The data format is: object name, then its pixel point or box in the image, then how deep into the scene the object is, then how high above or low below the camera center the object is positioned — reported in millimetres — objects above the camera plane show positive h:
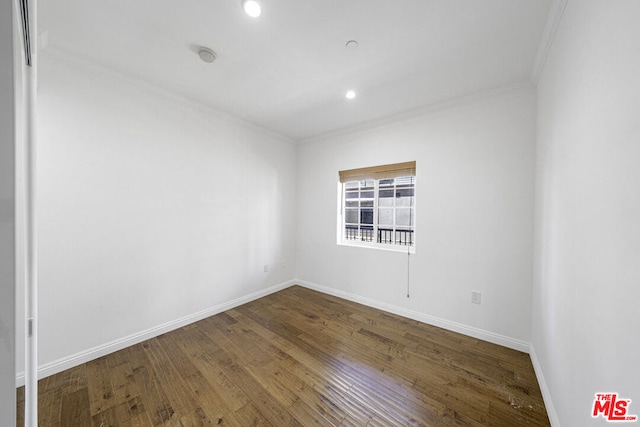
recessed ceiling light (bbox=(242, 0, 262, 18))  1412 +1259
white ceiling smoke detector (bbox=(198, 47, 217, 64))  1837 +1247
